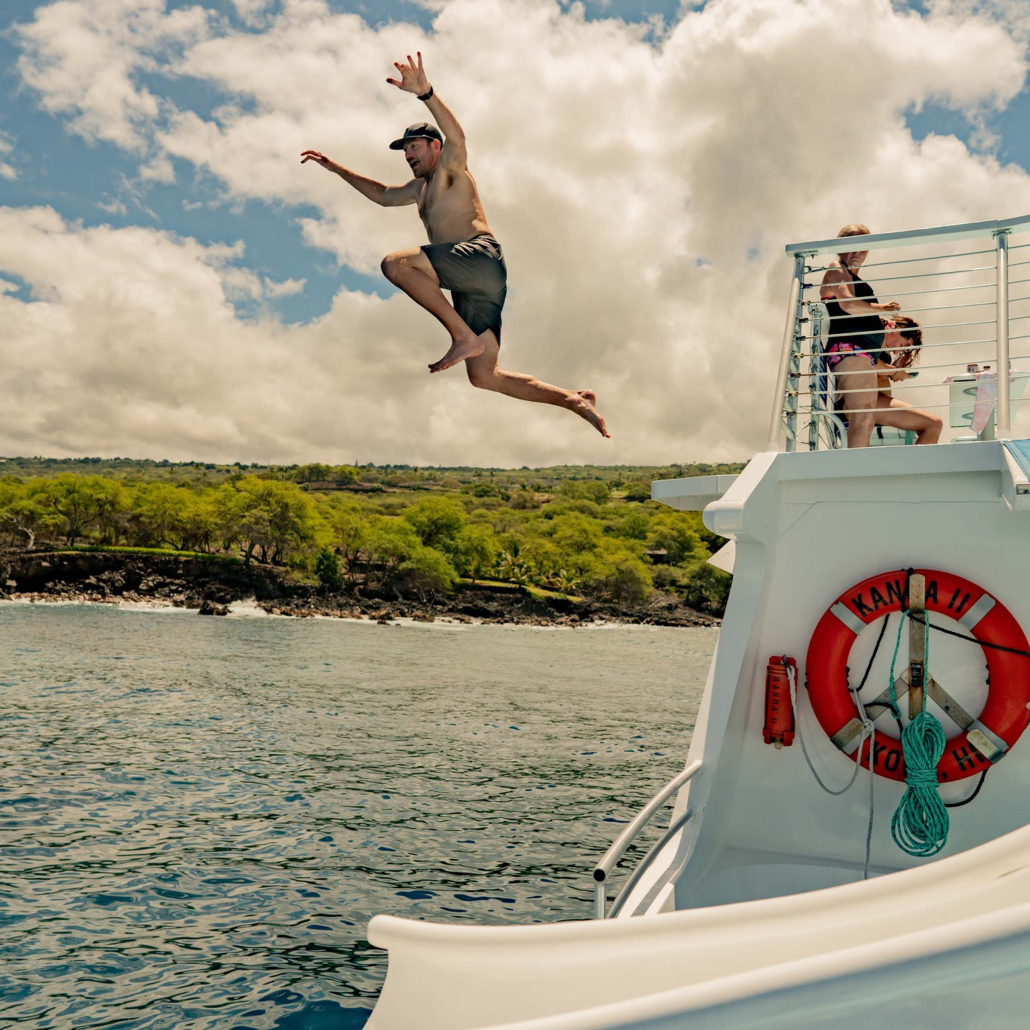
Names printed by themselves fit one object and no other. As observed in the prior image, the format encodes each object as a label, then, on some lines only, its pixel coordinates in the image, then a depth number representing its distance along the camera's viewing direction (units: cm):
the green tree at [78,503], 7900
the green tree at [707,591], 8206
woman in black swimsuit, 543
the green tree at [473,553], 8375
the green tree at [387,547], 7838
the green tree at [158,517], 8181
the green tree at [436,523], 8506
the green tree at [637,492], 13340
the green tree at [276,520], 7906
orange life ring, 444
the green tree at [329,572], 7625
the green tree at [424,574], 7656
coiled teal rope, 443
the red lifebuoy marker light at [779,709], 484
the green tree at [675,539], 9800
